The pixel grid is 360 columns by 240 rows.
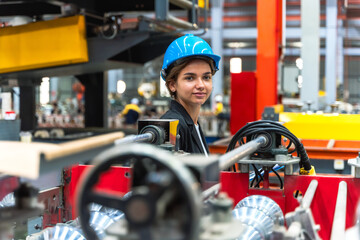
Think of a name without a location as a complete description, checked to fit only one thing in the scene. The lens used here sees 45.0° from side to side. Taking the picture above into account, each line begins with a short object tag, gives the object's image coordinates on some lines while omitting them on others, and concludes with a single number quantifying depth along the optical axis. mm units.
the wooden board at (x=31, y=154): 784
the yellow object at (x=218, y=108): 13484
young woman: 2094
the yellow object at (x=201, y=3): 5582
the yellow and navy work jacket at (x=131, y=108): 11492
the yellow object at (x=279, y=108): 4771
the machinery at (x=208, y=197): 758
